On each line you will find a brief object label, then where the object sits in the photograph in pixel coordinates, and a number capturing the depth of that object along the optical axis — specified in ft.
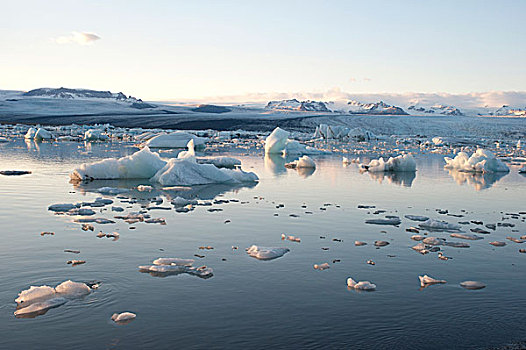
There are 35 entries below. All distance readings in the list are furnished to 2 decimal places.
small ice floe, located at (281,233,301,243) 23.86
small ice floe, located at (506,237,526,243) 24.44
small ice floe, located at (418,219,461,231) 26.71
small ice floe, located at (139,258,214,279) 18.51
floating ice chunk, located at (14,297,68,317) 14.79
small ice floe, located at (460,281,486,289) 17.72
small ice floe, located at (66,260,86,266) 19.51
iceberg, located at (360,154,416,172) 56.95
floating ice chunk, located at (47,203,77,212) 30.22
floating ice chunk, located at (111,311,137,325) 14.38
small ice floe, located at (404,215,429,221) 29.13
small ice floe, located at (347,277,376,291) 17.30
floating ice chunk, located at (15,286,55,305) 15.53
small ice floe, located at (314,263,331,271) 19.52
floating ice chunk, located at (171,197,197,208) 32.81
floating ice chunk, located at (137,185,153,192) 39.11
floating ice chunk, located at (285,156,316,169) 59.31
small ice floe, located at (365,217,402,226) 28.09
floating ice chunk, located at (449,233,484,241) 24.75
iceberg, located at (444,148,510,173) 58.49
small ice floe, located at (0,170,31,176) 48.24
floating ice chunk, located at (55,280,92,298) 16.20
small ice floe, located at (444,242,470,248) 23.22
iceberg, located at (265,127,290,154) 82.58
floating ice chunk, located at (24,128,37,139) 123.95
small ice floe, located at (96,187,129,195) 37.40
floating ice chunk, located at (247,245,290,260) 20.81
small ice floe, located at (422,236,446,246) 23.62
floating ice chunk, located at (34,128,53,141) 119.23
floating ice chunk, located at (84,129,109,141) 119.44
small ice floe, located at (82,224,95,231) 25.29
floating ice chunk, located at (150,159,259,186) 42.39
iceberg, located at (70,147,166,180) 44.75
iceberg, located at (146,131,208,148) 100.01
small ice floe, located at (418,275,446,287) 17.98
